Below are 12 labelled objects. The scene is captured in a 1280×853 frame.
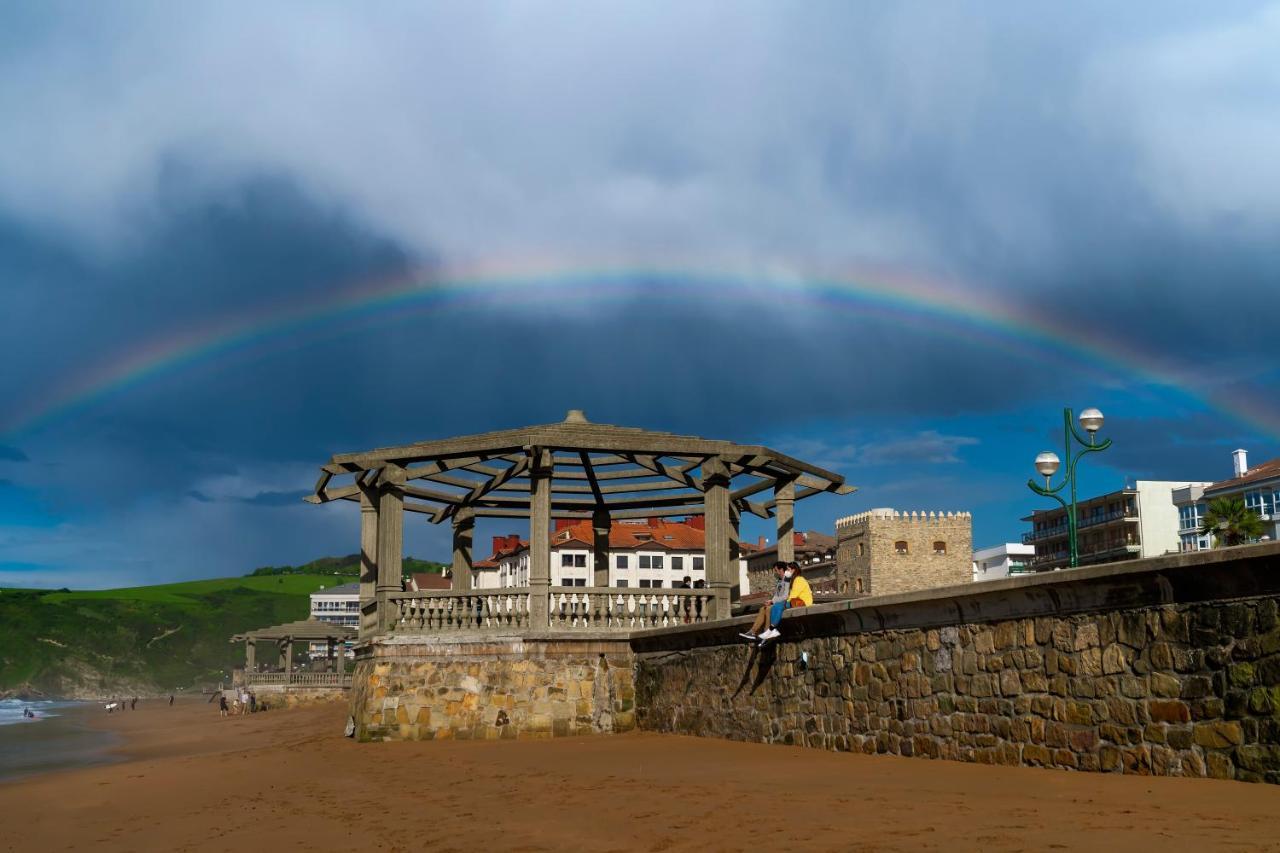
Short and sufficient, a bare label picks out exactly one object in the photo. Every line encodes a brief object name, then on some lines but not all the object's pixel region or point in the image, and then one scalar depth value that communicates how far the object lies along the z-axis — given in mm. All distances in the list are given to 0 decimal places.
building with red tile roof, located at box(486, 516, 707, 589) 98500
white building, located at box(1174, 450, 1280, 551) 83625
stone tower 87750
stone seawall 7285
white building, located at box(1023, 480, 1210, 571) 104688
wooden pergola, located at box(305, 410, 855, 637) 17469
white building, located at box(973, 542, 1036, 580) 126125
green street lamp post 17953
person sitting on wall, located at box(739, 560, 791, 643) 12820
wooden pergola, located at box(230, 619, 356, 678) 48000
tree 58812
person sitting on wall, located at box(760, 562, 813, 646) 12594
